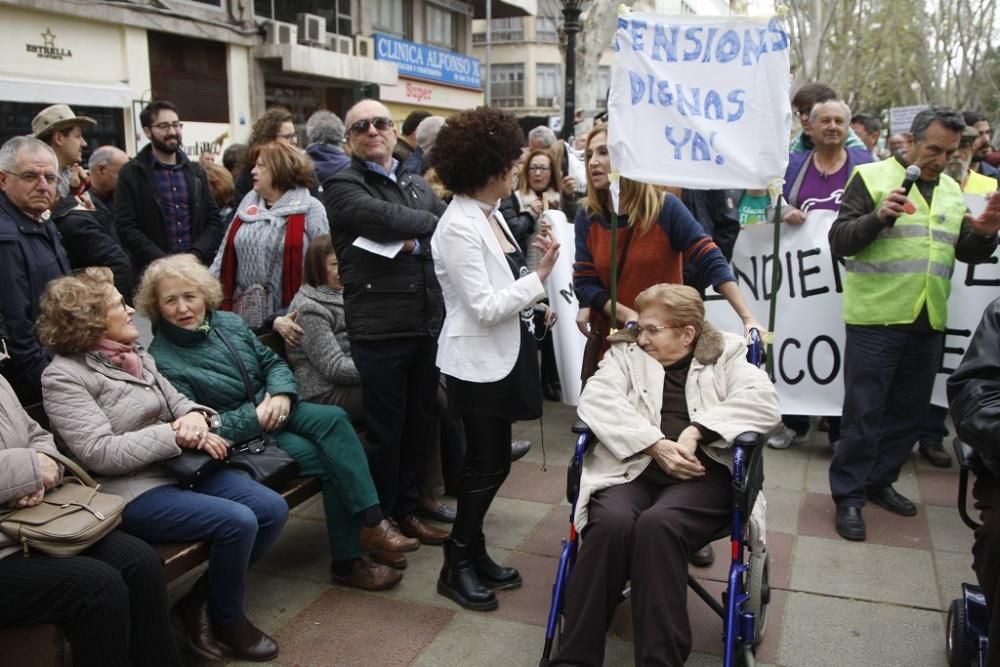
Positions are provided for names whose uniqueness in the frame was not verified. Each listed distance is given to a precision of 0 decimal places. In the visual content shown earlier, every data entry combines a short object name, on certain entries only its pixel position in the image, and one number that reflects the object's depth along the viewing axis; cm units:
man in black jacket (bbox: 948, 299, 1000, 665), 270
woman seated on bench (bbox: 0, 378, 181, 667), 262
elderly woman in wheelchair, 279
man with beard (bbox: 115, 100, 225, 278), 543
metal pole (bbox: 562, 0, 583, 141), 1123
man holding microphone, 429
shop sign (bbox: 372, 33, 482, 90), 2741
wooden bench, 264
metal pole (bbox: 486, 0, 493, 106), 3213
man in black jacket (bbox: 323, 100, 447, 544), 379
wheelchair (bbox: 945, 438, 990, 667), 295
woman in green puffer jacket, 359
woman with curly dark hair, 338
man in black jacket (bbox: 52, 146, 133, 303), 452
